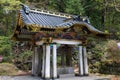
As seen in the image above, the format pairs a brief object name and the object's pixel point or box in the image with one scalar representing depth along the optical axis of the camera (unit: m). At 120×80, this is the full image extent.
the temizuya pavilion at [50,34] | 10.77
